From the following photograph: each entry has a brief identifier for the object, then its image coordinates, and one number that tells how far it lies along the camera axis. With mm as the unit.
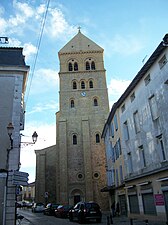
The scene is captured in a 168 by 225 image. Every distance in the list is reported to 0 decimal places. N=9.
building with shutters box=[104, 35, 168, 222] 13422
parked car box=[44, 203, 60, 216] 27609
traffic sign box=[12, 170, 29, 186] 8602
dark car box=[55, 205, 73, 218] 23234
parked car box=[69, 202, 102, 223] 16594
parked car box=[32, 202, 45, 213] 34156
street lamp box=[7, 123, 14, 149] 10328
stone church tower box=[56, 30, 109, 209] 34219
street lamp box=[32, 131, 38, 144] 11125
